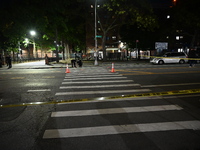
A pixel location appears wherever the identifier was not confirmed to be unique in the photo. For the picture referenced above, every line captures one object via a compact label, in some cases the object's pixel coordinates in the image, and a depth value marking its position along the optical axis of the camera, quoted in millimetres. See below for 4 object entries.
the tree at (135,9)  26594
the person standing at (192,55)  19233
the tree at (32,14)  24219
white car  25031
